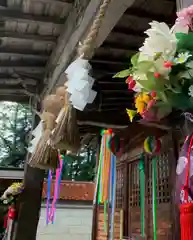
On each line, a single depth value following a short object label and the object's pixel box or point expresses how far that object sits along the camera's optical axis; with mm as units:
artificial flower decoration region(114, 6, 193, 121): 666
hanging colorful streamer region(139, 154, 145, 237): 2145
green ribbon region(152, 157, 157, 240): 1946
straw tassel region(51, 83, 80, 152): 1456
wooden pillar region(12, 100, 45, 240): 2416
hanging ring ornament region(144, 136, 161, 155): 1938
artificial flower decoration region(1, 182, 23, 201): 2514
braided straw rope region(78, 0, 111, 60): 1179
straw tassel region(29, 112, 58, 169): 1822
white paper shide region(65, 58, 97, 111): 1367
